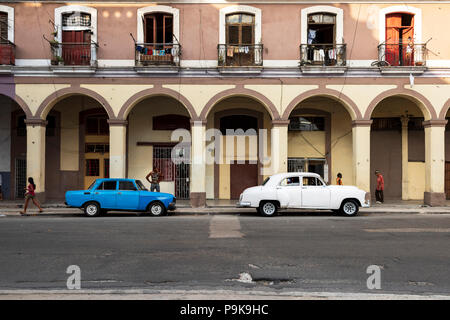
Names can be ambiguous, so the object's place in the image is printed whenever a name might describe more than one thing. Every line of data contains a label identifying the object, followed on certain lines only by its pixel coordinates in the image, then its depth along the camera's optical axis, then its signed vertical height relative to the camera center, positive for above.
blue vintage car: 13.98 -1.15
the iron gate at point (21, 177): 19.48 -0.52
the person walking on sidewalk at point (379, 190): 17.72 -1.06
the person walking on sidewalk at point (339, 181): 16.58 -0.61
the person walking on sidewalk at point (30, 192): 14.61 -0.95
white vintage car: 13.91 -1.02
